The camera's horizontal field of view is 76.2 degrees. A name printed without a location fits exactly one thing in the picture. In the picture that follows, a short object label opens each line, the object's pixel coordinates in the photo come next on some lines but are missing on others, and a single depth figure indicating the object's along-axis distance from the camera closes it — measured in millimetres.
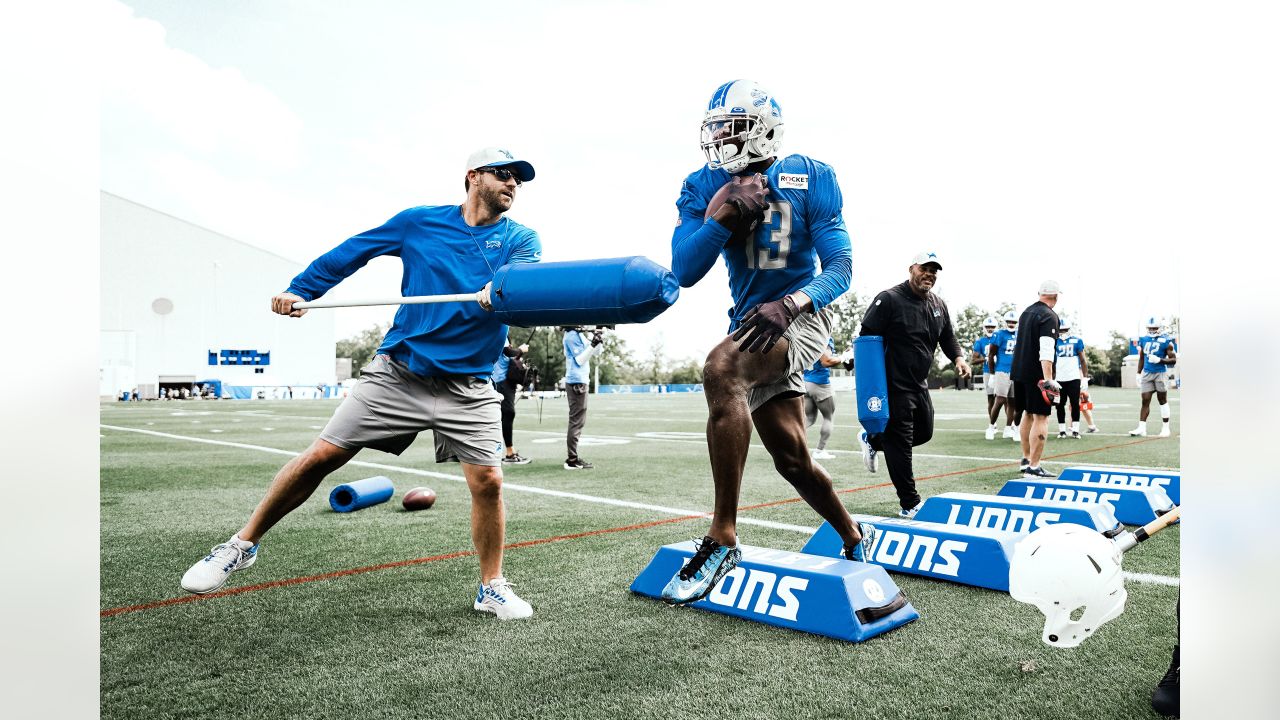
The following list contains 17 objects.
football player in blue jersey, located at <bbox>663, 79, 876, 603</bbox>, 3367
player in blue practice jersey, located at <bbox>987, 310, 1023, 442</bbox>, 14117
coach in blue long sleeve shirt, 3914
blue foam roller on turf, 6984
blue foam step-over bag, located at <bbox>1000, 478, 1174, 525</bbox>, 6055
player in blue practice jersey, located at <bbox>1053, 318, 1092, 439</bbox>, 14609
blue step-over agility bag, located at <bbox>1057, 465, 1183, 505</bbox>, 6768
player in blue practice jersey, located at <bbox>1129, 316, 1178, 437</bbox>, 14312
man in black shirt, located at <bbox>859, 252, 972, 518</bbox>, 6281
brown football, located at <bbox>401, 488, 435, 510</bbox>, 6965
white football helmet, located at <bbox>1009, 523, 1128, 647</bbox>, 2117
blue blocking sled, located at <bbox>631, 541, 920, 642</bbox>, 3381
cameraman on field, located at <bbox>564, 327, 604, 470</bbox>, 10633
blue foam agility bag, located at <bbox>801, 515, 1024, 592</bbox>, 4164
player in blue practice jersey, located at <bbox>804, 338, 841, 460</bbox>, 10548
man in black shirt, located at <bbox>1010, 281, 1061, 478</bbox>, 8227
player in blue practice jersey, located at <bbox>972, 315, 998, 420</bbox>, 15298
